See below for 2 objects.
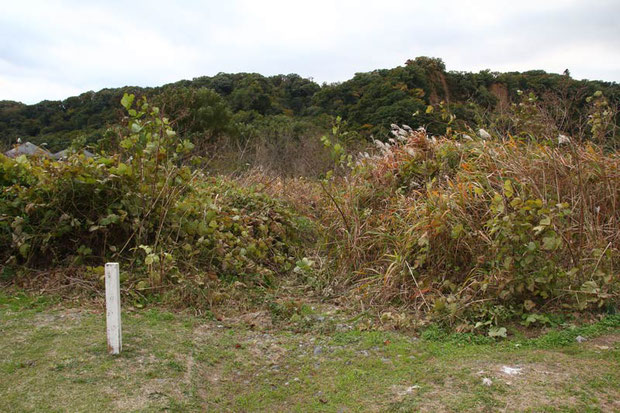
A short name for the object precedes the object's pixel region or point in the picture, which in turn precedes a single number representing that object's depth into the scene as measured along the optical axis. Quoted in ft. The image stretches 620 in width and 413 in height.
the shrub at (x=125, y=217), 14.47
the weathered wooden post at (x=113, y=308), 9.66
